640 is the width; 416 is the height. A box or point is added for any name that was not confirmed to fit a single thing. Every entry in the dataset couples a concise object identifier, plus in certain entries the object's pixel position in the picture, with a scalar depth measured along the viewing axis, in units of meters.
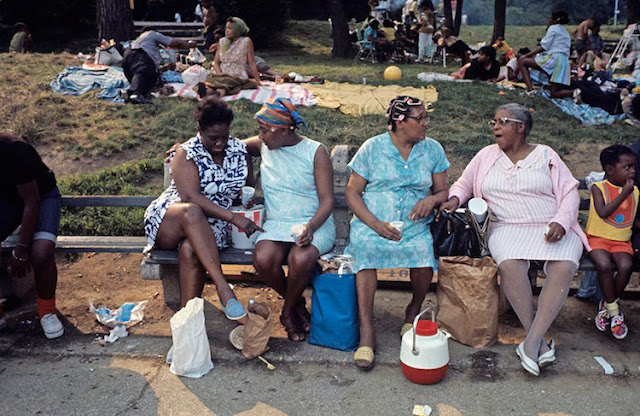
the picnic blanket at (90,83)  9.39
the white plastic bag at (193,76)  9.76
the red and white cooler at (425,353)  3.43
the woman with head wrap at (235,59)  9.45
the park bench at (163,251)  4.15
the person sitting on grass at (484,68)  11.80
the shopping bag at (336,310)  3.82
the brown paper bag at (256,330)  3.71
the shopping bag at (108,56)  10.73
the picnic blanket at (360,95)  8.88
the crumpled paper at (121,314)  4.25
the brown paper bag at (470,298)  3.79
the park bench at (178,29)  17.48
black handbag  4.04
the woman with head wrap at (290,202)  3.98
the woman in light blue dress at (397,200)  3.88
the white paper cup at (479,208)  4.00
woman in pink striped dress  3.73
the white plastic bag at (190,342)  3.52
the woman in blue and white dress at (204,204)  3.92
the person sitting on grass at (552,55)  10.33
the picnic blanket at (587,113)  8.95
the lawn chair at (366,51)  16.59
